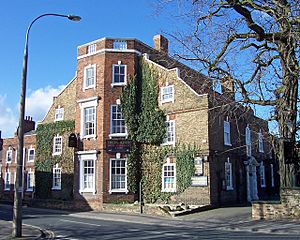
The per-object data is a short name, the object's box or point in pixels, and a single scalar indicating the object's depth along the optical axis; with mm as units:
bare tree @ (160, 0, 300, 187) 14031
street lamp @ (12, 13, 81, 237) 13570
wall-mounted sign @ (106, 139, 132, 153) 28109
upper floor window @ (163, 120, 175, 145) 27873
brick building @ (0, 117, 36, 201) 39188
